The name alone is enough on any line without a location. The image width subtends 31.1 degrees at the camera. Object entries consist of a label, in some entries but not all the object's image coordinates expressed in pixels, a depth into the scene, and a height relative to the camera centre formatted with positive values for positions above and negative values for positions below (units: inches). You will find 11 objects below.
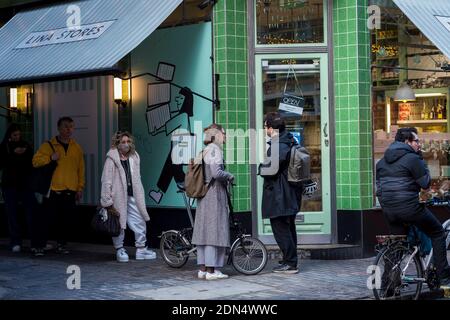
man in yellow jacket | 454.9 +6.8
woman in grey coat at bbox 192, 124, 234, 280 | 373.1 -15.3
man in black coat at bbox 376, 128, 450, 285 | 325.1 -3.1
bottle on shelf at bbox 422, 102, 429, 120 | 473.7 +39.4
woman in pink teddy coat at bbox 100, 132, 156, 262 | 429.1 -4.6
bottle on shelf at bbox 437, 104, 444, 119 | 474.3 +39.7
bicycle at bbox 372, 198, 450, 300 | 321.4 -35.8
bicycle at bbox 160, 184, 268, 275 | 381.7 -33.1
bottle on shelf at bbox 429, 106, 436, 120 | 474.6 +38.3
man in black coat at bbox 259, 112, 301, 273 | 382.3 -5.7
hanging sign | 452.1 +43.1
